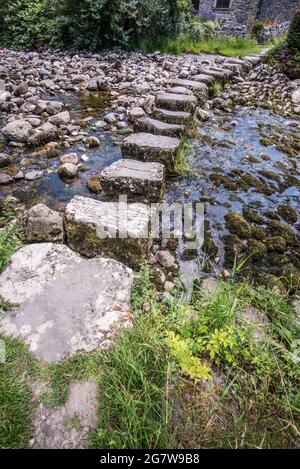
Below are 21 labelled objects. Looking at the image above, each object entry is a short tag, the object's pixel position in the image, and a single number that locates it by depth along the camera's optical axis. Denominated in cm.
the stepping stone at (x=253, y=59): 806
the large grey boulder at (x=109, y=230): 230
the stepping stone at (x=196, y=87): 521
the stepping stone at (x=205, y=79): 579
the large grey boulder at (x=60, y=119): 432
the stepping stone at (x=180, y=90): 480
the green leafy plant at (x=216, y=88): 586
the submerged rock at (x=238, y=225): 278
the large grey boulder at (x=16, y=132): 388
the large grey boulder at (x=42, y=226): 247
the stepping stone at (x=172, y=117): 409
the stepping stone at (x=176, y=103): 439
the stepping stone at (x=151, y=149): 336
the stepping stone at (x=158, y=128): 380
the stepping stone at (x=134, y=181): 292
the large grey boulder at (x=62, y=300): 172
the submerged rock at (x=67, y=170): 338
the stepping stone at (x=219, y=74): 627
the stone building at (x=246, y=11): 1540
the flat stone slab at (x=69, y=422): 133
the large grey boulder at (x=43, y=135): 385
